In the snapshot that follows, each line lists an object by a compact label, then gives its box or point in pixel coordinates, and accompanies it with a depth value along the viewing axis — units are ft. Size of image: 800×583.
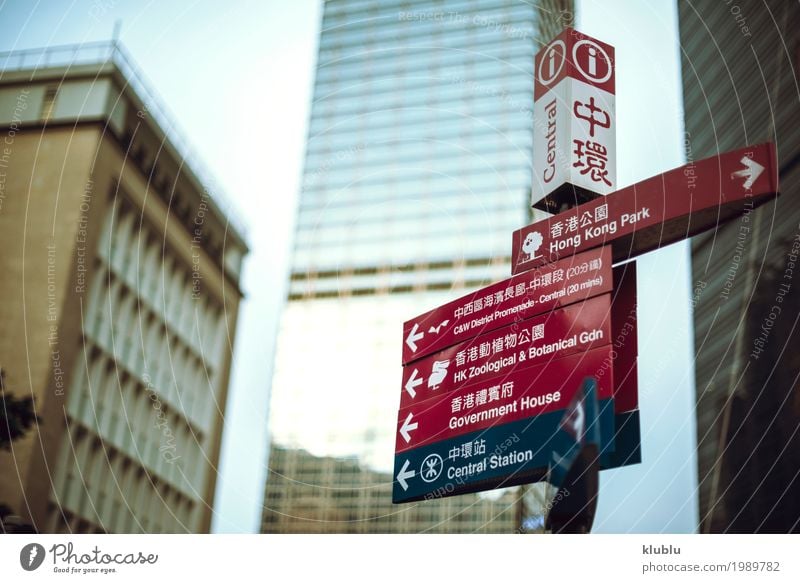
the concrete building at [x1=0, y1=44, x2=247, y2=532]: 56.80
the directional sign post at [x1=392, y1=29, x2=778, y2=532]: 23.21
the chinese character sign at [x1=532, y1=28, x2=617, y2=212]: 28.35
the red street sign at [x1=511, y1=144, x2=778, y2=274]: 22.99
